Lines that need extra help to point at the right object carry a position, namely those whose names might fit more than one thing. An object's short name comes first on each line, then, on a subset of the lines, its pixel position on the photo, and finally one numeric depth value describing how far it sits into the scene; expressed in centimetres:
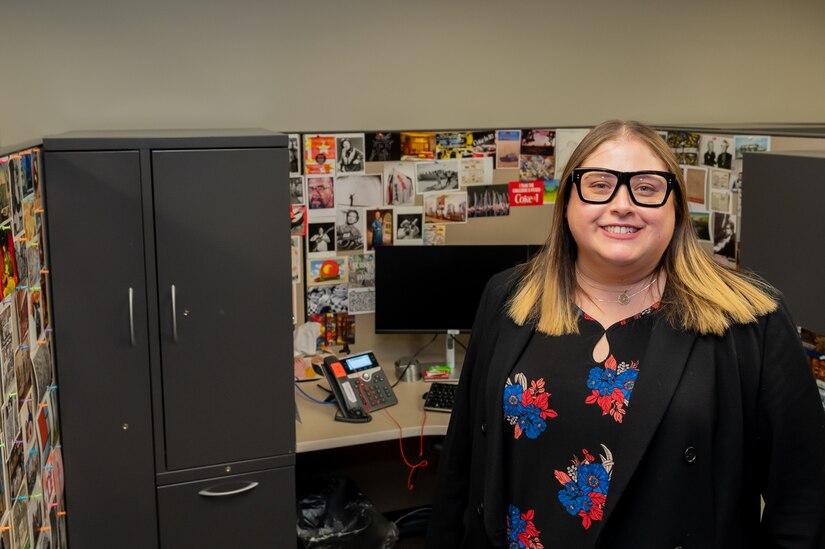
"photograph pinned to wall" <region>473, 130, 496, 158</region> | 323
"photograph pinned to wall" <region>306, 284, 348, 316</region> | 315
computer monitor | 308
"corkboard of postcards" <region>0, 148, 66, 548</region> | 173
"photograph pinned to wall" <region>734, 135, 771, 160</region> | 267
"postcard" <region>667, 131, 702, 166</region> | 307
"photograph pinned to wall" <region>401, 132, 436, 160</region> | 316
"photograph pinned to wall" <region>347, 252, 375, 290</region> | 317
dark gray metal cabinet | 228
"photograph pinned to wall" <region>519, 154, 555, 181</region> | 329
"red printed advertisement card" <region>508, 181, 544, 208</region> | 329
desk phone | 285
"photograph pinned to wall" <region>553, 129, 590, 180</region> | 333
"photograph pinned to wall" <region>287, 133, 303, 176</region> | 304
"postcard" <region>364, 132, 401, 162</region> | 313
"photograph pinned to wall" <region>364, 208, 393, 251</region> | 316
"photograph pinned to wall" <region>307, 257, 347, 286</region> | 313
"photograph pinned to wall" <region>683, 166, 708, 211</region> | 300
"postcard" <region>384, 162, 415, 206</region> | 315
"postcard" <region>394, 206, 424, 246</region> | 319
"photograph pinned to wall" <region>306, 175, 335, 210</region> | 308
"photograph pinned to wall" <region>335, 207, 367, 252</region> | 313
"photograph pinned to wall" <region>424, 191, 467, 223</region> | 321
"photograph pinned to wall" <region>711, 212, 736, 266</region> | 284
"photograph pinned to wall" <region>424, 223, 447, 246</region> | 323
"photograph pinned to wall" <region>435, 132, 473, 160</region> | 319
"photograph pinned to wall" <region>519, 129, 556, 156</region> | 330
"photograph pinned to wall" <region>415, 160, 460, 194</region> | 318
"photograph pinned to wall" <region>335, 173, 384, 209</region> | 311
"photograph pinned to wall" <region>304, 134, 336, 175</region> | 306
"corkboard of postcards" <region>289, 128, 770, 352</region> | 307
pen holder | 314
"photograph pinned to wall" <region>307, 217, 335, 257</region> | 310
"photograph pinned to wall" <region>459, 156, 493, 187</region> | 322
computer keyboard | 288
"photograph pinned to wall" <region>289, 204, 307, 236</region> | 307
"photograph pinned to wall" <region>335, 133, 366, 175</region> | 309
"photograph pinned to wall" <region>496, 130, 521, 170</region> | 326
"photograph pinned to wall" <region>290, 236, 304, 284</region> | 308
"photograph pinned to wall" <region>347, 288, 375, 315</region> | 319
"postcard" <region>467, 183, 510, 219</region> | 324
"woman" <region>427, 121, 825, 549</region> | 145
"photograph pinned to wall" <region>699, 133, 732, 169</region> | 291
